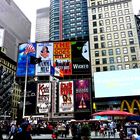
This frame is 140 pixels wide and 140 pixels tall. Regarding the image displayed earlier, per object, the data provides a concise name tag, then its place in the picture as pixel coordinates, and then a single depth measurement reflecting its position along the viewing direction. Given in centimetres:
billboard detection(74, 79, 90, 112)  3929
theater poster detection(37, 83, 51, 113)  3961
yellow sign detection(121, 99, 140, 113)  4112
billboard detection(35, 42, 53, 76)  4201
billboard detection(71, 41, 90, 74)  4163
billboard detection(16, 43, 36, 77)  4194
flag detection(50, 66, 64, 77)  3332
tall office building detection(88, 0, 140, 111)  5585
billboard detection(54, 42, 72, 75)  4209
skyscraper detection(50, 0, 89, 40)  9571
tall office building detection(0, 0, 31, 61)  9880
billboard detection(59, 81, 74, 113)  3936
